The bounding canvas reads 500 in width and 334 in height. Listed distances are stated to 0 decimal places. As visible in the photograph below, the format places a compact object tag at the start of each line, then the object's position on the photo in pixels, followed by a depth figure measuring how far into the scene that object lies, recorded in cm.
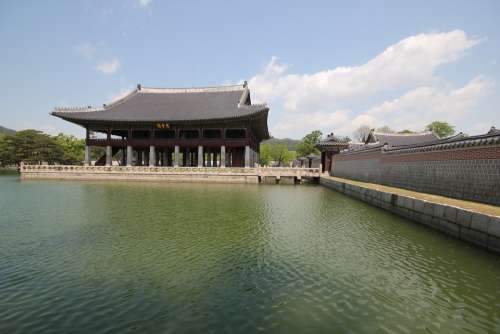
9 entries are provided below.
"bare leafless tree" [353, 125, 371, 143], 8279
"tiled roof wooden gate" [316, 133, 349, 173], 3656
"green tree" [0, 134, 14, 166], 5531
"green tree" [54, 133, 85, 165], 6044
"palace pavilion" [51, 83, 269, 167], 3403
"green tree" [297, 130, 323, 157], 6712
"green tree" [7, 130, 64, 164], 5481
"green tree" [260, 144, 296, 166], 8269
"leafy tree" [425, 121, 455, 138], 6206
